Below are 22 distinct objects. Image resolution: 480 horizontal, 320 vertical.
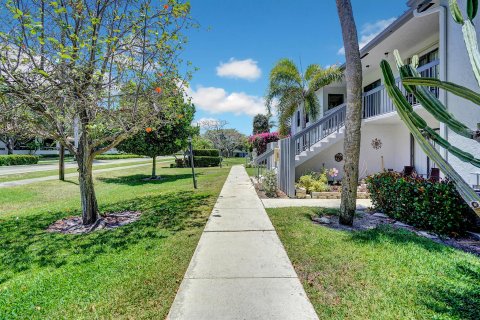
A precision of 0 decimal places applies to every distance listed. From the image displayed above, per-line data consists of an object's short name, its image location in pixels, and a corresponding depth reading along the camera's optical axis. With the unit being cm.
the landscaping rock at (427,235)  551
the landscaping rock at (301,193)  984
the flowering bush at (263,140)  2555
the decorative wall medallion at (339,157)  1261
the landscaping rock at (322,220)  659
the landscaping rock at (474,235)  535
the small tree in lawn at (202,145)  3212
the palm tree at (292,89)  1608
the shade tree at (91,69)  546
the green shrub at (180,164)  2894
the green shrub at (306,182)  1042
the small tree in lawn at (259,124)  5798
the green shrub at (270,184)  1030
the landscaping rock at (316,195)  988
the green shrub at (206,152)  3017
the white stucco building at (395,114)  639
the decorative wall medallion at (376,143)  1260
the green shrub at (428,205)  550
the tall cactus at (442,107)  237
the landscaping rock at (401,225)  628
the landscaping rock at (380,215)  720
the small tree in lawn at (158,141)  1638
